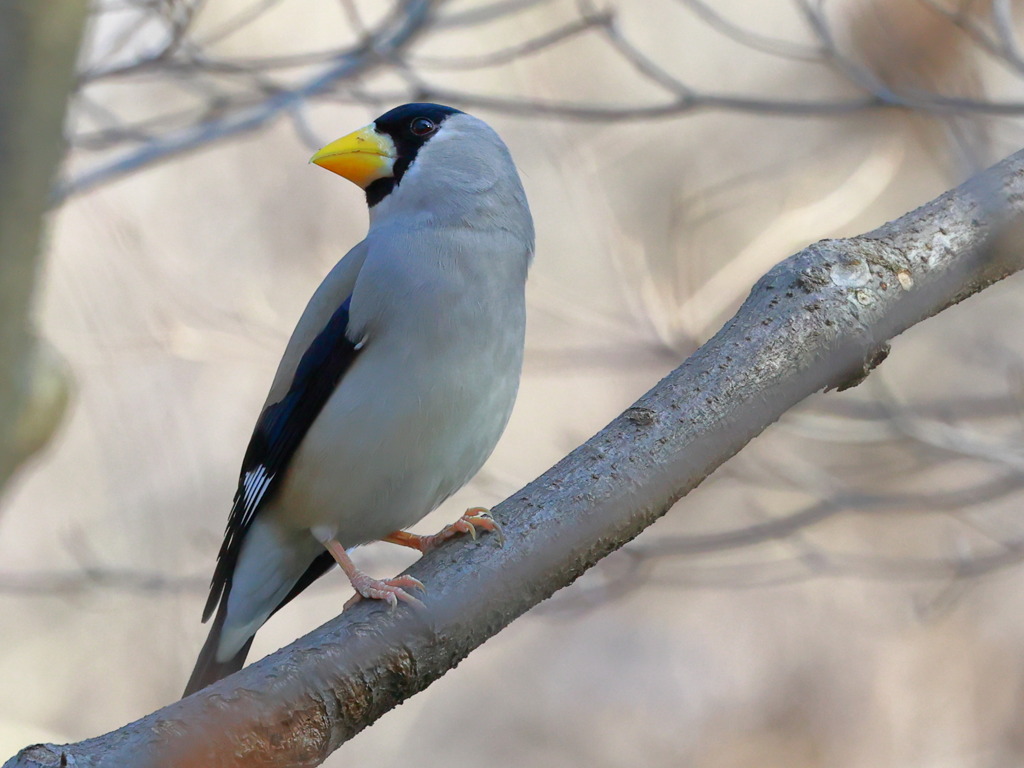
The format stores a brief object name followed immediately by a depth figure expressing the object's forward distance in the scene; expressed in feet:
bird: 21.98
